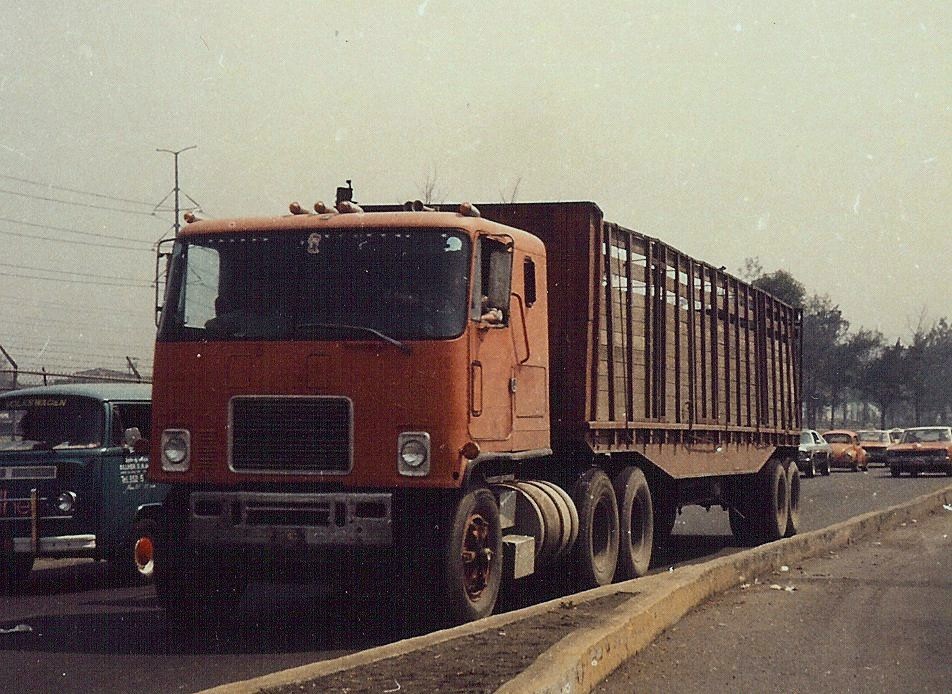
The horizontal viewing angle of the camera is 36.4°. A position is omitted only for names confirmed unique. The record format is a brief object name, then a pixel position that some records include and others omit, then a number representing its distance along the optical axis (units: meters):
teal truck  12.77
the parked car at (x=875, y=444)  56.03
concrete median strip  6.79
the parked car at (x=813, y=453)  43.22
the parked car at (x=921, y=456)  44.75
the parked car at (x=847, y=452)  52.41
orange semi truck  9.62
